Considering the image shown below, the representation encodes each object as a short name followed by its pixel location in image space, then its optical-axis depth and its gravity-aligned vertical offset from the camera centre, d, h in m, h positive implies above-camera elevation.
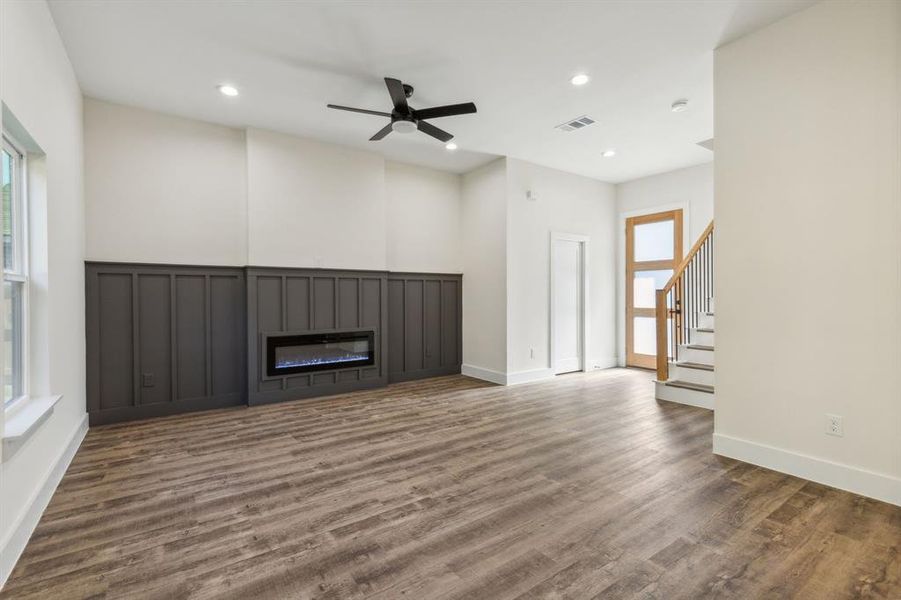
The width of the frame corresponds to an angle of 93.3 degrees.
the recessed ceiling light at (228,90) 3.99 +1.98
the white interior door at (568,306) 6.74 -0.15
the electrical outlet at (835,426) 2.74 -0.85
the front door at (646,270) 6.78 +0.43
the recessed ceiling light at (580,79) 3.80 +1.97
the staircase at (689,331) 4.90 -0.44
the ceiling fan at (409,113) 3.66 +1.66
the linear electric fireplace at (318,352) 5.16 -0.69
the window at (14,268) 2.51 +0.19
